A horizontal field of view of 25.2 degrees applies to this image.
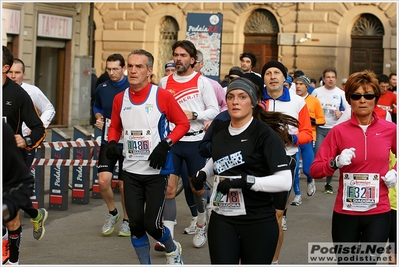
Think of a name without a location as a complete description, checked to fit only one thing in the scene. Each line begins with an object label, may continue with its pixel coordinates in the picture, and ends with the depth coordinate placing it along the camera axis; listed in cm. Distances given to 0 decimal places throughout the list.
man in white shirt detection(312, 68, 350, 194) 1422
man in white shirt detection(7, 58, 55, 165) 902
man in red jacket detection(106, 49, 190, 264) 725
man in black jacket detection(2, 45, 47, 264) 724
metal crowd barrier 1112
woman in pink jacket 595
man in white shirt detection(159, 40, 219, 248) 884
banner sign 1747
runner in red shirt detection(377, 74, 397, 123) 1715
